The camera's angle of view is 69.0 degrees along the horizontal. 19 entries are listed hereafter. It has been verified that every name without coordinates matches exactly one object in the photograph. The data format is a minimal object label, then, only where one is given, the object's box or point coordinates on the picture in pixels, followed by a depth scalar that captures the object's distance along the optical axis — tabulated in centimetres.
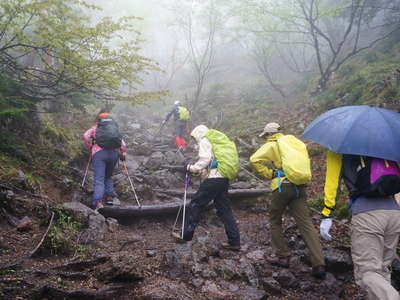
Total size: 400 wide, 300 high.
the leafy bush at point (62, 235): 452
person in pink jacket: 715
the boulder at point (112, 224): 609
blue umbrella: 320
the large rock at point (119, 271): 376
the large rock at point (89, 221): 529
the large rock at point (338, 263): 489
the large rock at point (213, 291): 380
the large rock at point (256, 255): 540
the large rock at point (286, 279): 461
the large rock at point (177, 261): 427
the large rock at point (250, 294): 383
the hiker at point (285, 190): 476
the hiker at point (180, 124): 1391
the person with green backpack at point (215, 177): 570
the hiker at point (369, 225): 313
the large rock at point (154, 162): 1110
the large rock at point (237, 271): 440
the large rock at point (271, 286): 434
